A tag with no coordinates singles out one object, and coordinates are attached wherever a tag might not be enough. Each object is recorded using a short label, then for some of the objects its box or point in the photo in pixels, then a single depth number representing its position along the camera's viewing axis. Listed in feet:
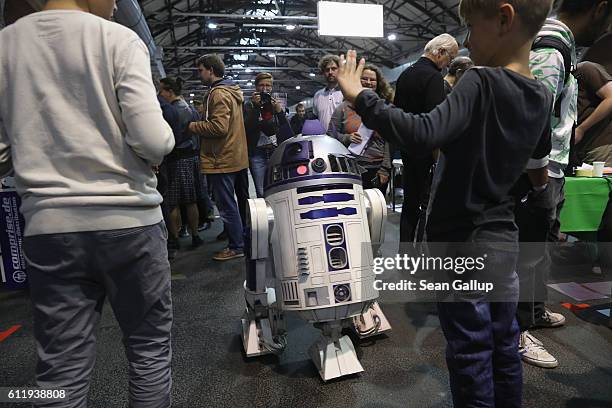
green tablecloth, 7.10
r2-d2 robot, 4.49
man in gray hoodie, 2.75
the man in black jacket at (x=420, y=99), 6.76
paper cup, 7.28
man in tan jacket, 9.12
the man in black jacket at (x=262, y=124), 11.02
